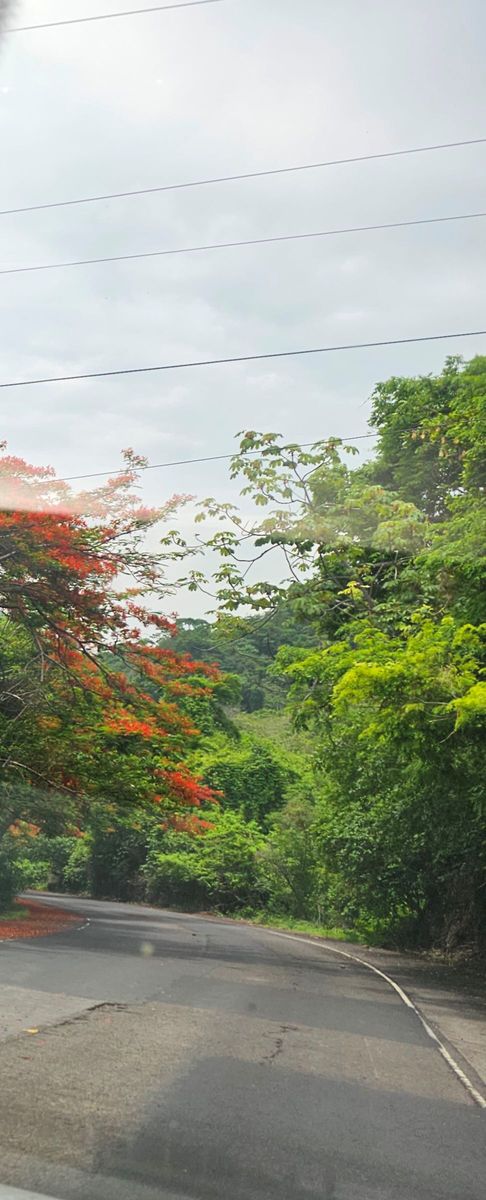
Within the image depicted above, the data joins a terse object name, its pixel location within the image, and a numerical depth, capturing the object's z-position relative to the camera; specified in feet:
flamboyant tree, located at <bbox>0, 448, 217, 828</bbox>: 53.72
